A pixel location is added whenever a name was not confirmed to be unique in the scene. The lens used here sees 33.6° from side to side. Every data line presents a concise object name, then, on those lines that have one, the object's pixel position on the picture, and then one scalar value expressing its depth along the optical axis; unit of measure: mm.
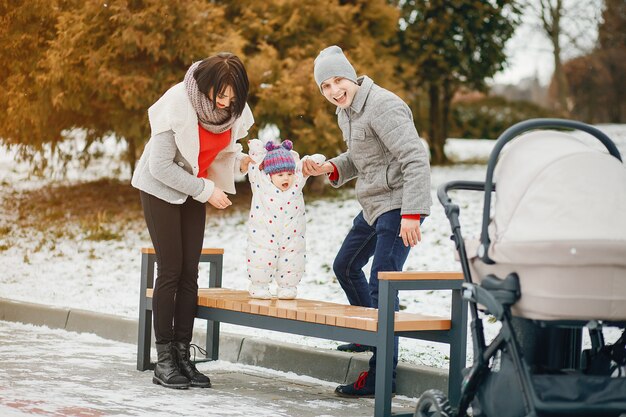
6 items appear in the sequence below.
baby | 6371
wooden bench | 5402
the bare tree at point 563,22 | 28844
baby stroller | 4047
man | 5824
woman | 6191
